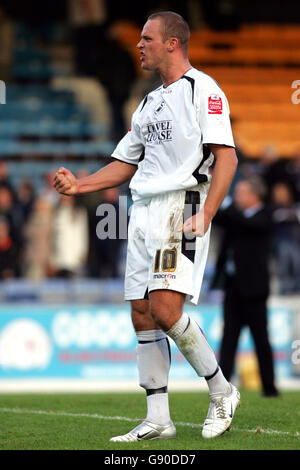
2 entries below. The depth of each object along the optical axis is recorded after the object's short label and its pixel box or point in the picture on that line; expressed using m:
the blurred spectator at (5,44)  22.50
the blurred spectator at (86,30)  22.17
